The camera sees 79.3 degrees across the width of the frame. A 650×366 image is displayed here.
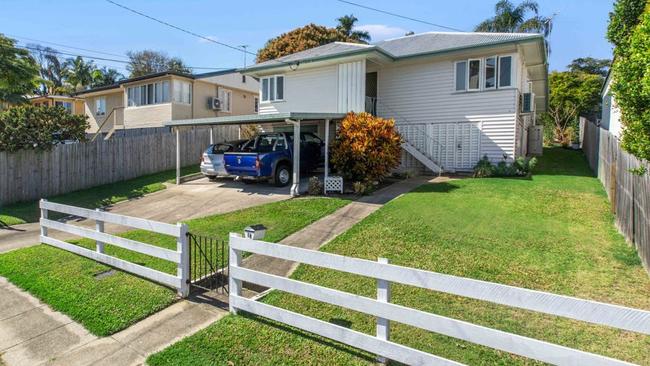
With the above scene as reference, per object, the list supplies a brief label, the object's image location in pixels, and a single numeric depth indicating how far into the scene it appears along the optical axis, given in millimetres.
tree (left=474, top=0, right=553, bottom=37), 28125
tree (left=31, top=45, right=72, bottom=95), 57656
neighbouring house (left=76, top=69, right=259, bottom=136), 24016
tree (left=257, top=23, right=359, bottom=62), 30469
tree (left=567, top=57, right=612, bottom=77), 43062
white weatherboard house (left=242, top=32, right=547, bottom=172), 14445
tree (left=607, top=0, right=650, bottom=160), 5113
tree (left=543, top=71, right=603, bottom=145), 32062
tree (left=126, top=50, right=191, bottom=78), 50938
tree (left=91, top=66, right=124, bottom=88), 49356
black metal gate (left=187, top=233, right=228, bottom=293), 5699
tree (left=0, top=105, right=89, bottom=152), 13172
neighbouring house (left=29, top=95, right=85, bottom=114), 35781
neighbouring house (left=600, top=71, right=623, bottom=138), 16484
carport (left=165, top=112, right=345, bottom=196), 11602
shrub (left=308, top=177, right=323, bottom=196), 12070
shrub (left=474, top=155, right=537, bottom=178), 13789
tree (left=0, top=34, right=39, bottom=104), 14898
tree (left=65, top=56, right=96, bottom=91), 50562
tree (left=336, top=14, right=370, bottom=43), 34125
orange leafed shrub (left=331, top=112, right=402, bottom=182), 11969
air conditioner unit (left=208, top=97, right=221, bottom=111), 25922
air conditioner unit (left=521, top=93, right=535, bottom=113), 15705
